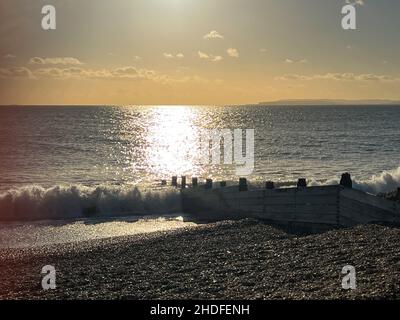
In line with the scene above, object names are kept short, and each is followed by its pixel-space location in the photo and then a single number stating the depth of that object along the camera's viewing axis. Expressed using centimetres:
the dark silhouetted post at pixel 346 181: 1609
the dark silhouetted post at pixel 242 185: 2066
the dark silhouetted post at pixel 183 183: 2828
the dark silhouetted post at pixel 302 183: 1777
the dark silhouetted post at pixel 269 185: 1938
